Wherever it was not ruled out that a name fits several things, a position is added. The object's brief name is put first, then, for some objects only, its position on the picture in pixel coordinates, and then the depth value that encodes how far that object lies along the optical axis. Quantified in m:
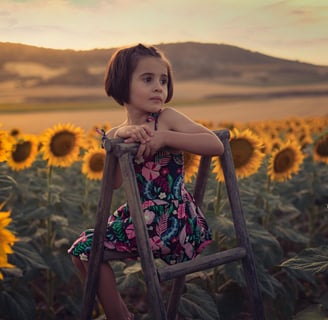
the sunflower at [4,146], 3.32
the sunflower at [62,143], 4.64
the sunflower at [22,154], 4.77
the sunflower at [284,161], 4.51
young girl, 2.54
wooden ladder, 2.38
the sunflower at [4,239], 1.85
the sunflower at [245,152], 3.96
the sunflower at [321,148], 5.43
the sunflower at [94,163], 4.61
